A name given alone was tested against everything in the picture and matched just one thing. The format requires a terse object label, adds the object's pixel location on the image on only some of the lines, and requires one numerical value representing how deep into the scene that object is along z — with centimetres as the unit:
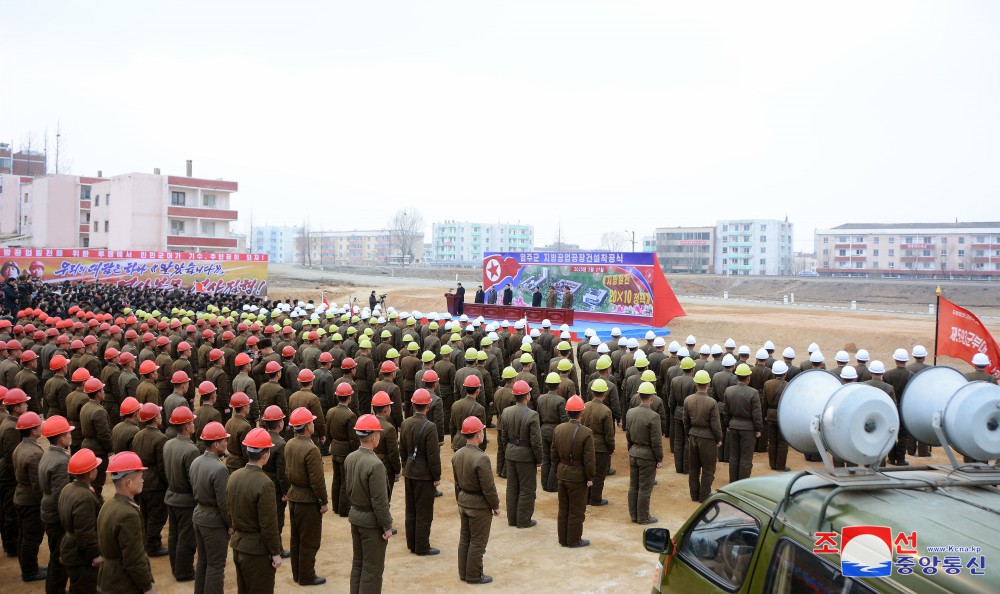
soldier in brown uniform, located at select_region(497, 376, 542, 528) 877
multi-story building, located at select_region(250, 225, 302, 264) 17138
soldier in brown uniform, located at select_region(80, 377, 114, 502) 870
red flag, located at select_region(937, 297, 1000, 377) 1282
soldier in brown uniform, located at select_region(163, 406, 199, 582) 698
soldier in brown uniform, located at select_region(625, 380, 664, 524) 893
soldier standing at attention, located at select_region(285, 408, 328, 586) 693
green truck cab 313
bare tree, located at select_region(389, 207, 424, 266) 12240
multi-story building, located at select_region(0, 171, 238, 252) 5556
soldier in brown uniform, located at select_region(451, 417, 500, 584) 720
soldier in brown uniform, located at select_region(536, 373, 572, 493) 980
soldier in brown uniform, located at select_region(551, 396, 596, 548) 813
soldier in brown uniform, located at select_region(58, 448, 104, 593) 589
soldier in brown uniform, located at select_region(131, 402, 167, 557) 771
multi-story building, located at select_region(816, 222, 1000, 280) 7744
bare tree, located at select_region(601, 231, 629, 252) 12618
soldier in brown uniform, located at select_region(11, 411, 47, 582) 711
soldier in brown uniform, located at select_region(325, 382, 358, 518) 879
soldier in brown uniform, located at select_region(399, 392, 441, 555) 787
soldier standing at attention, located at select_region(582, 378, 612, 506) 905
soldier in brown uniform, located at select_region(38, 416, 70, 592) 667
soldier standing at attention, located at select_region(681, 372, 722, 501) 966
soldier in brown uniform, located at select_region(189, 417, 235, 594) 640
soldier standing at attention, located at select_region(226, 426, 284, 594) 595
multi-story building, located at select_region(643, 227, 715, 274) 9762
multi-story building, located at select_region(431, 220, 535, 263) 13075
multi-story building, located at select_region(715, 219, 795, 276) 9550
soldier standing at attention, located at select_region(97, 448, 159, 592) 545
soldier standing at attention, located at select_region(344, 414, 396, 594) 645
